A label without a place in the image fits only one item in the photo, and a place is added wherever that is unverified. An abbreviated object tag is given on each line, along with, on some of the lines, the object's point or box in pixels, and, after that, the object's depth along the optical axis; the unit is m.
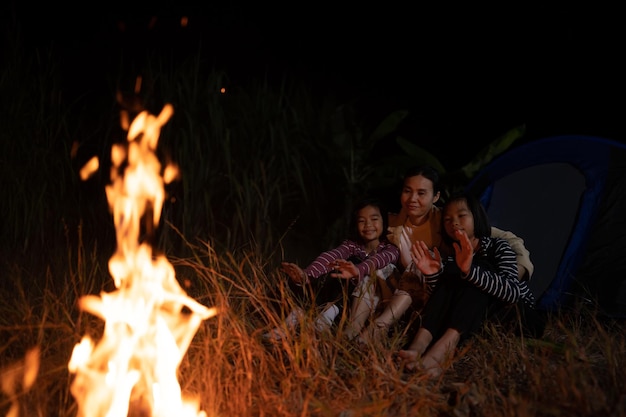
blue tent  3.99
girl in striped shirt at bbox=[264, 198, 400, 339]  3.37
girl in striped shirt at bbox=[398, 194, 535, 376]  2.99
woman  3.53
